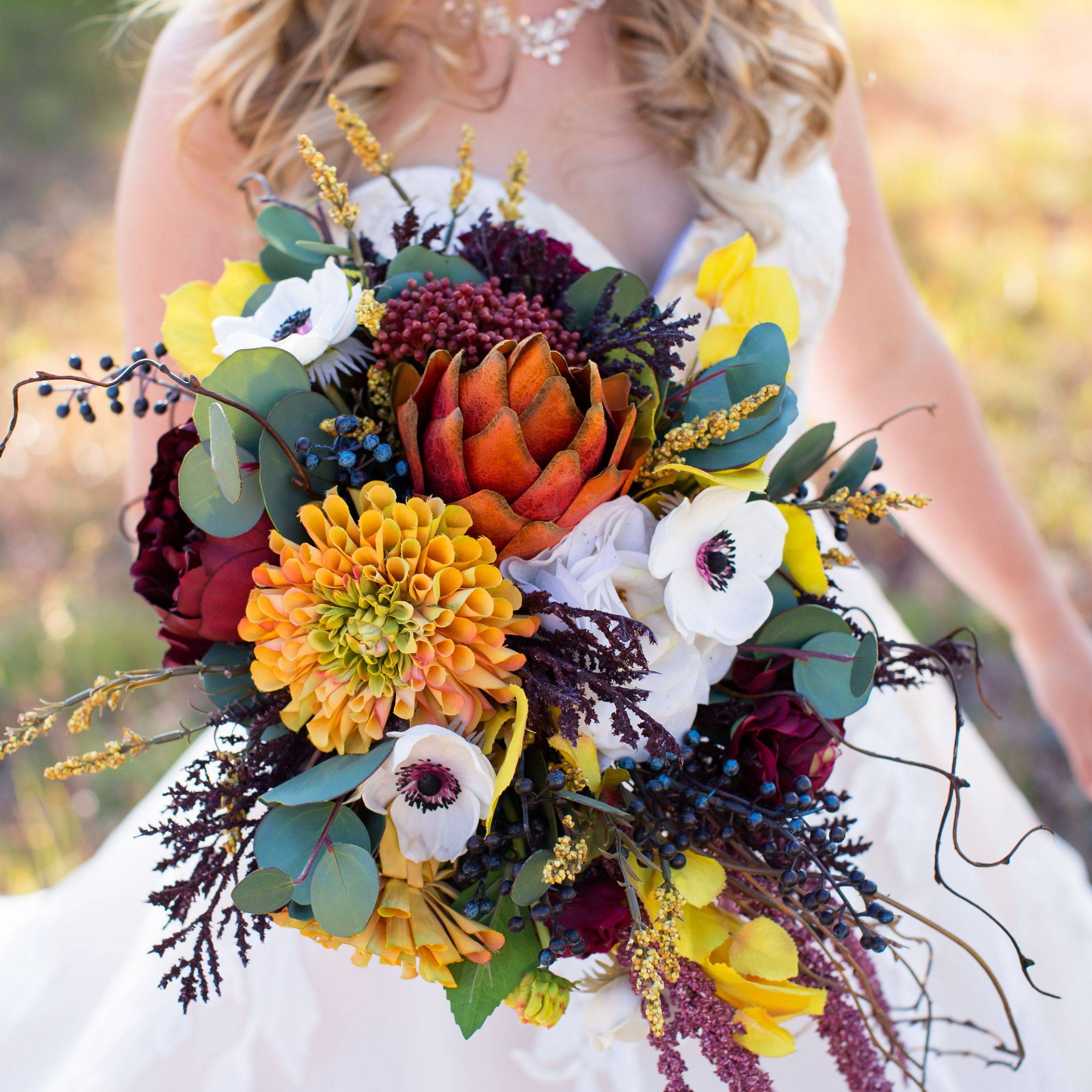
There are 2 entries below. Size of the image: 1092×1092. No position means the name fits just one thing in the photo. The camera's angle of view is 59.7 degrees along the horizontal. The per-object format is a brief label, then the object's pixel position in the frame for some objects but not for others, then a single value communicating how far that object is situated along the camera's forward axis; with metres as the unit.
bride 1.04
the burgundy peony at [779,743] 0.68
